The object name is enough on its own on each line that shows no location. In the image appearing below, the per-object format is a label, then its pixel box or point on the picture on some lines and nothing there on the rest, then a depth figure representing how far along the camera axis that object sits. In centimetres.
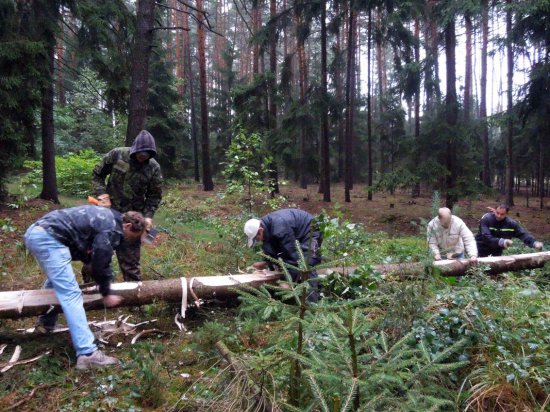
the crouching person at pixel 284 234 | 527
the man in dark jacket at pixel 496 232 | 779
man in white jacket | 693
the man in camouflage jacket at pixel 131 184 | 554
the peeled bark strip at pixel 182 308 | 500
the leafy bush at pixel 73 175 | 1566
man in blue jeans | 393
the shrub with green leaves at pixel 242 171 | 987
